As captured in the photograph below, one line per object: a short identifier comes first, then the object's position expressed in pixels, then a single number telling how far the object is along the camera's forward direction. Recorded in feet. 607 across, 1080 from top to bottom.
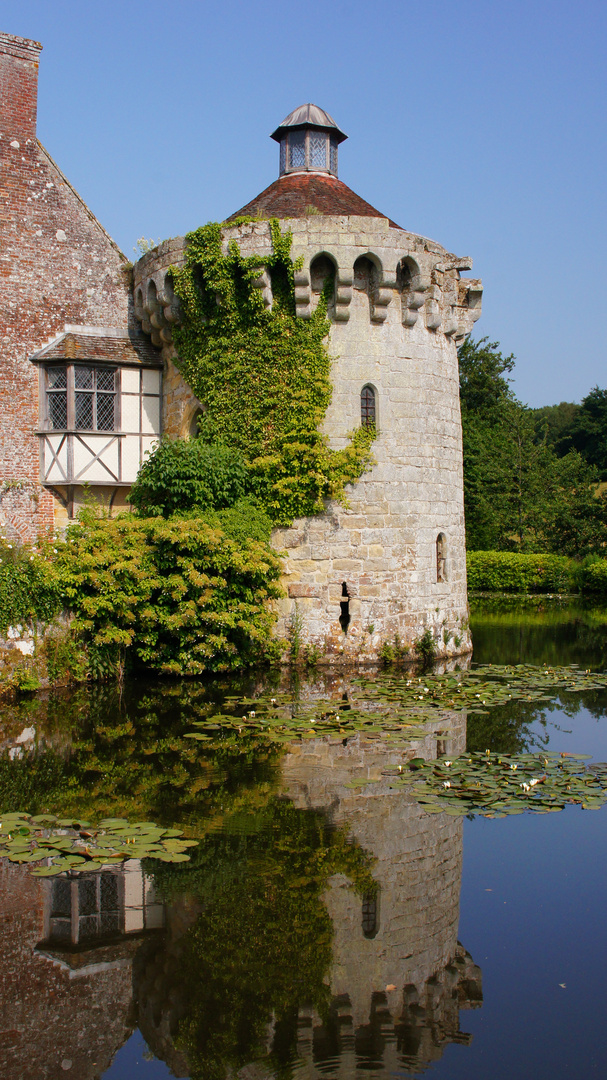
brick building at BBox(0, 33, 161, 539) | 49.67
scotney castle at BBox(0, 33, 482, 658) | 44.01
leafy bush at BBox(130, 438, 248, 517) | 42.32
